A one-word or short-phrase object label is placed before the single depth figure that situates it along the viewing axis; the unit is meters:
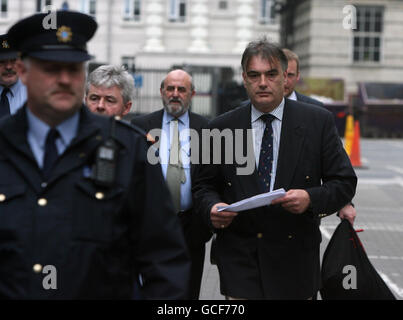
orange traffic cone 17.87
